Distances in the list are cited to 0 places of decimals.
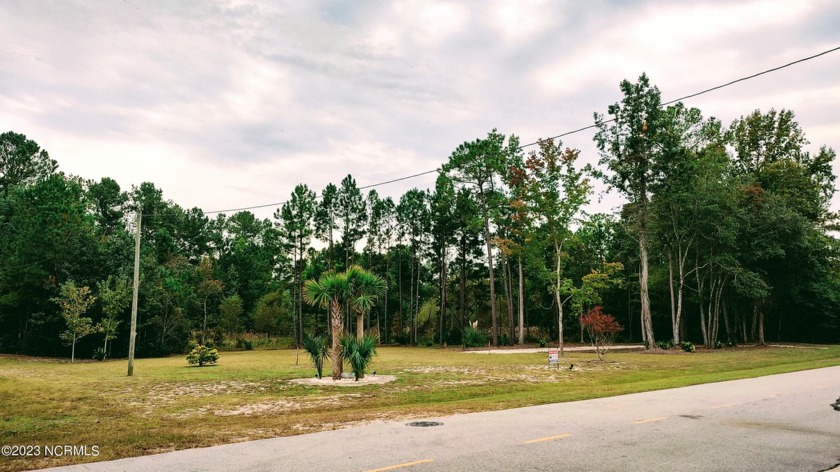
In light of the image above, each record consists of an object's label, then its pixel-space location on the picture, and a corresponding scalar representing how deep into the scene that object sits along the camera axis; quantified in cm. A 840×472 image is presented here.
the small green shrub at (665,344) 3622
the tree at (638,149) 3597
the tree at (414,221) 5925
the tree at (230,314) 5131
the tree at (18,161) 6208
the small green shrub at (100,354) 3559
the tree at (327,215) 5425
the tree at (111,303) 3478
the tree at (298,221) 5281
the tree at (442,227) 4922
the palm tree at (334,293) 1805
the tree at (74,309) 3269
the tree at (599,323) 2798
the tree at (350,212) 5500
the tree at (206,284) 5128
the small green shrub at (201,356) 2659
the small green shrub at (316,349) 1855
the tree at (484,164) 4516
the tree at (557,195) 3288
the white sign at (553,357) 2153
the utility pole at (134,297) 2142
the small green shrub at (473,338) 4597
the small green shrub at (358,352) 1758
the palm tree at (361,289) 1834
